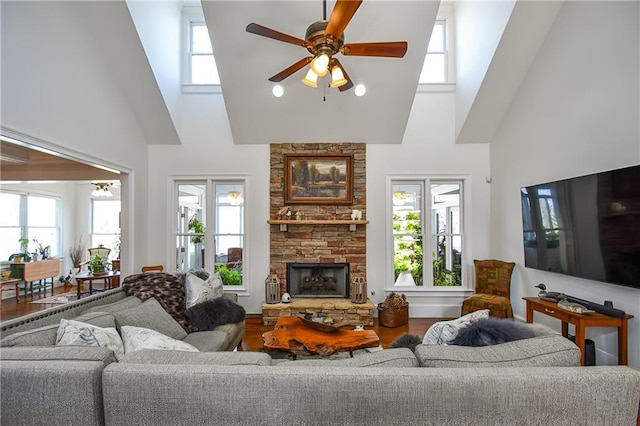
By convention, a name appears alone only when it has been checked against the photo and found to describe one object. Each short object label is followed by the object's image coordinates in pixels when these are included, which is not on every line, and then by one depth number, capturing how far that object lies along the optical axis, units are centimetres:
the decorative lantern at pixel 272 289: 462
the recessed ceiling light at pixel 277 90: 414
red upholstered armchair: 402
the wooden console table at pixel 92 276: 574
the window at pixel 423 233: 511
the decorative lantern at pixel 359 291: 462
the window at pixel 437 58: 511
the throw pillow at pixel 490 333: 167
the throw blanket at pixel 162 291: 295
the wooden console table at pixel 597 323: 267
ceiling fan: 271
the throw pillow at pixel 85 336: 174
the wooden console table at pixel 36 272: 632
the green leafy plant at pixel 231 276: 511
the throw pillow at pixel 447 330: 185
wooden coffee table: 268
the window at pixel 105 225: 820
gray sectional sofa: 130
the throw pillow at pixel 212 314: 295
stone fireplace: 496
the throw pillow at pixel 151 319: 239
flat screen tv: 261
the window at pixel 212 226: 511
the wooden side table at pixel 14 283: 583
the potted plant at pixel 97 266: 592
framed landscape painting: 497
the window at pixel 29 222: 662
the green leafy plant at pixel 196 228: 518
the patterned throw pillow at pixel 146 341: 191
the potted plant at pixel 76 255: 754
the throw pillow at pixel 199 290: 315
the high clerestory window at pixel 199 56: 514
